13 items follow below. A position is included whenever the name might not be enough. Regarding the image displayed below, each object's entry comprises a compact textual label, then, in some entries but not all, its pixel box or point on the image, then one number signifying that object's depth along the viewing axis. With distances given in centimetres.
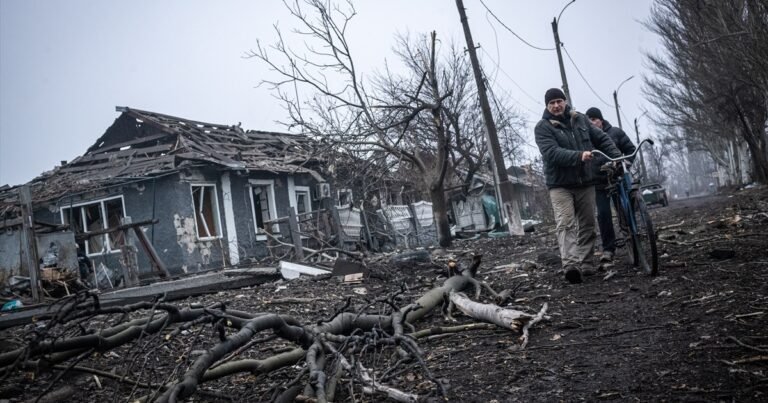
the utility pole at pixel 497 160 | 1501
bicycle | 528
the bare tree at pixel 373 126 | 1330
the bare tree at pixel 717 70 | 1387
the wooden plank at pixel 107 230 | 1086
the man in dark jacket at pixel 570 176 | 568
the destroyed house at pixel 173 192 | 1578
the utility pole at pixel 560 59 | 1928
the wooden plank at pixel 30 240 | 836
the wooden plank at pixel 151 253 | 1121
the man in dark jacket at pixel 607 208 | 632
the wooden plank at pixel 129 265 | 1122
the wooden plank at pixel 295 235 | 1186
